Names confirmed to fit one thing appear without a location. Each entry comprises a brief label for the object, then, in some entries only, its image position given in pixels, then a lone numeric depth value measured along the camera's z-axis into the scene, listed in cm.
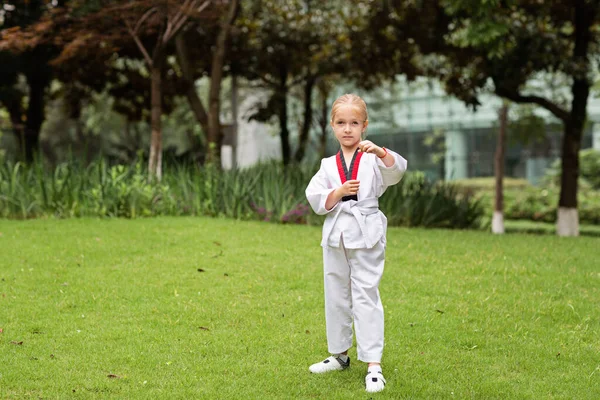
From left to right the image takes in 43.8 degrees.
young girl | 387
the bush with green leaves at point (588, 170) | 2568
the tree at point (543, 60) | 1254
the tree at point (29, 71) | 1636
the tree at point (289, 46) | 1630
